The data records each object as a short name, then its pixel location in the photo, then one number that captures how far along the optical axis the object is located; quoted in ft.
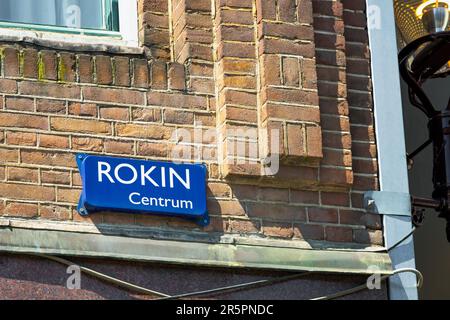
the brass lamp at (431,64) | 37.83
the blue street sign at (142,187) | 33.54
